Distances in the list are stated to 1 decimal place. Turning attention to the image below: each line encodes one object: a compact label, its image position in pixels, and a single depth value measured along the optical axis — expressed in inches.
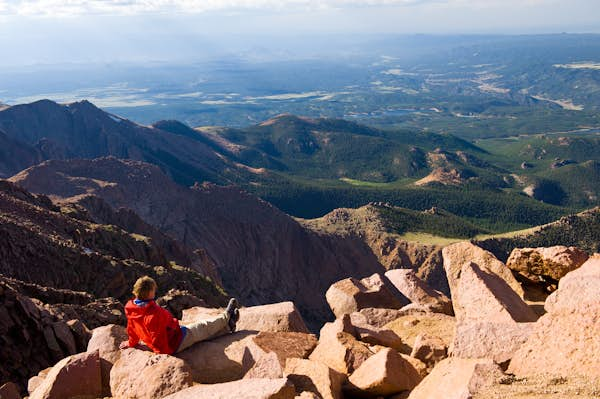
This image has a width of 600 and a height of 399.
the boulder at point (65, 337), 719.1
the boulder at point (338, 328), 537.3
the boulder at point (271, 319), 587.2
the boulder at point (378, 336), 566.9
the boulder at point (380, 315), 720.0
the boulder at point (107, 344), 490.0
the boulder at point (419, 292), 820.0
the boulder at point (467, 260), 678.5
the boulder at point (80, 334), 731.9
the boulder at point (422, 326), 619.8
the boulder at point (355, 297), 821.2
